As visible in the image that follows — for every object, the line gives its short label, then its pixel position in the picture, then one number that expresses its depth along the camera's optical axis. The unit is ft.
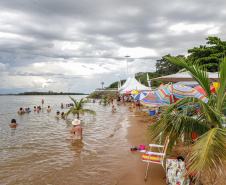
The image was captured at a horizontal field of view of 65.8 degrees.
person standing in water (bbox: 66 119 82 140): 30.76
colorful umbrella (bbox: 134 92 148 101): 57.41
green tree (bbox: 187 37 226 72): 69.72
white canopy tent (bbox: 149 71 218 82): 19.84
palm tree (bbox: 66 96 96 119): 47.45
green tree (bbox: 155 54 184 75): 170.04
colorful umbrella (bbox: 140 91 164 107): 33.83
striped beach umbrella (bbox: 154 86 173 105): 26.50
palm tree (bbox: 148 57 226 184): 9.31
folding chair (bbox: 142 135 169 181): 14.60
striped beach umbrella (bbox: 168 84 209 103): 22.53
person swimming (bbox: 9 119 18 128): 49.65
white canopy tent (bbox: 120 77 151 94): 93.30
